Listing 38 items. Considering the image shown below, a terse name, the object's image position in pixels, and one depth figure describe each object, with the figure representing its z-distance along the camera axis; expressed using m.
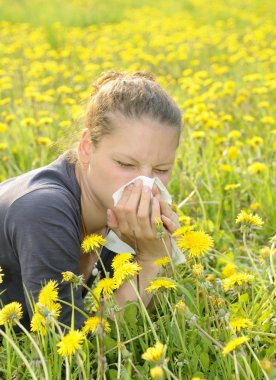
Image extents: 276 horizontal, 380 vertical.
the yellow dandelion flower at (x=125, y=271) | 2.19
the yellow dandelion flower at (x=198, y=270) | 2.26
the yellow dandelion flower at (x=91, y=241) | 2.28
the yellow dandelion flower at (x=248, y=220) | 2.27
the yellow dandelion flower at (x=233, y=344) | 2.07
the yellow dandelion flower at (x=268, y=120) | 3.31
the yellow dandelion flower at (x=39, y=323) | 2.17
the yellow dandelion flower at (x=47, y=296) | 2.19
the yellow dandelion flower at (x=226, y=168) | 3.00
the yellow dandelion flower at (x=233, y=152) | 3.05
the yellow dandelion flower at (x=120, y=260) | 2.23
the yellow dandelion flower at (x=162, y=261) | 2.31
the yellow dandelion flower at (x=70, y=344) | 2.10
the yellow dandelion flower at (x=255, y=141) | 3.10
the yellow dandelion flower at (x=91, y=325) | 2.21
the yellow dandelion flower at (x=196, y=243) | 2.24
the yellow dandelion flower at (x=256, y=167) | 2.90
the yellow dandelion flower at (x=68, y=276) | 2.19
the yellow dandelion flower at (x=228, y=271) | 2.47
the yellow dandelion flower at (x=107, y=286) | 2.21
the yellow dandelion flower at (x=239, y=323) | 2.18
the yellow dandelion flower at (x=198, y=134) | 3.06
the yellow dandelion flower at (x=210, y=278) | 2.49
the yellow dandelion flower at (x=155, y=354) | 2.02
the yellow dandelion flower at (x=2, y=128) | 3.17
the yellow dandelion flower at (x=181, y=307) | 2.19
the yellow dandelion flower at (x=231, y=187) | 2.86
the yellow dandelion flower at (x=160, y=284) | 2.24
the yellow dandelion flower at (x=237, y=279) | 2.25
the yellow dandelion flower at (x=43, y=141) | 3.10
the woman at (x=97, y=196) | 2.32
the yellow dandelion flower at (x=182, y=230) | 2.26
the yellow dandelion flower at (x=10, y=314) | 2.16
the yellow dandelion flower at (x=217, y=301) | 2.33
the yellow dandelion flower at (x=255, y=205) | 2.81
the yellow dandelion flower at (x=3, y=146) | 3.08
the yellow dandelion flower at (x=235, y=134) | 3.13
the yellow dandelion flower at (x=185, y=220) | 2.60
